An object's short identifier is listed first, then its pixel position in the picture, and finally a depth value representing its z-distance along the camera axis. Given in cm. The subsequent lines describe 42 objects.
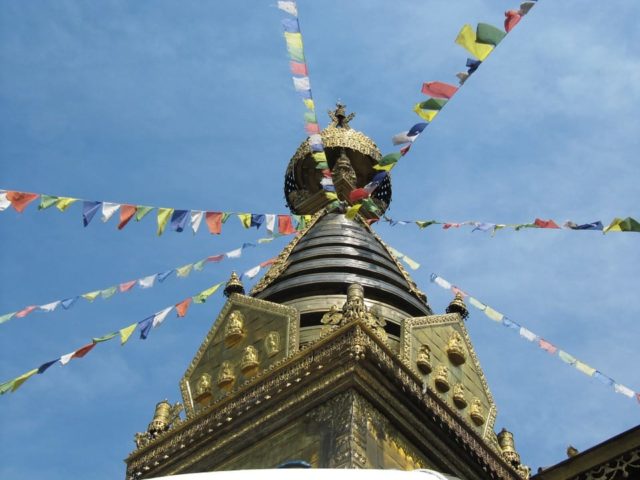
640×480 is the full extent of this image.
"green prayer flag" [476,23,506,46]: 2005
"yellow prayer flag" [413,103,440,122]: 2164
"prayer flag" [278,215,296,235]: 2984
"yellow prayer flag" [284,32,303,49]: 2441
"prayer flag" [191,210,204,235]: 2566
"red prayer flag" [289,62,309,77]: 2489
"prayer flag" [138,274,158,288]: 2617
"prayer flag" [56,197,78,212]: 2452
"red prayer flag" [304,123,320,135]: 2598
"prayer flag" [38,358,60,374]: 2383
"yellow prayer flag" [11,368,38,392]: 2359
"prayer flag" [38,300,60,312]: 2478
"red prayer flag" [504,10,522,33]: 2005
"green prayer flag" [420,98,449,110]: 2148
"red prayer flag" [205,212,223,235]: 2614
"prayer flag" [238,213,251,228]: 2761
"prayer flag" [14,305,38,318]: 2426
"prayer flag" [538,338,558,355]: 2500
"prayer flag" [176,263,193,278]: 2692
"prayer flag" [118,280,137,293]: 2583
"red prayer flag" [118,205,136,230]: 2508
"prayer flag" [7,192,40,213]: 2359
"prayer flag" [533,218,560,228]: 2374
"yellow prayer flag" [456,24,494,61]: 2019
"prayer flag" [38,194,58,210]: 2431
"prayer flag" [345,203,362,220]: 2520
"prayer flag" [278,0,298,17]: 2398
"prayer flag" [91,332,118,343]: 2497
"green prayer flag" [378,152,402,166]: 2270
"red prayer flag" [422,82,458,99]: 2131
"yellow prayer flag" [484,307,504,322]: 2661
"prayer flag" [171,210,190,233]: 2562
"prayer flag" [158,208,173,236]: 2534
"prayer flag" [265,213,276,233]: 2856
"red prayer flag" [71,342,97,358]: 2461
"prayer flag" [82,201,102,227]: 2444
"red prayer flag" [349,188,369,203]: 2539
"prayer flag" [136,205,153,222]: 2525
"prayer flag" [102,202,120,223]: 2456
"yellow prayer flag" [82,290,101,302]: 2545
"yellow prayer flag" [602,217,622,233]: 2123
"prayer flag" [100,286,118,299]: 2570
